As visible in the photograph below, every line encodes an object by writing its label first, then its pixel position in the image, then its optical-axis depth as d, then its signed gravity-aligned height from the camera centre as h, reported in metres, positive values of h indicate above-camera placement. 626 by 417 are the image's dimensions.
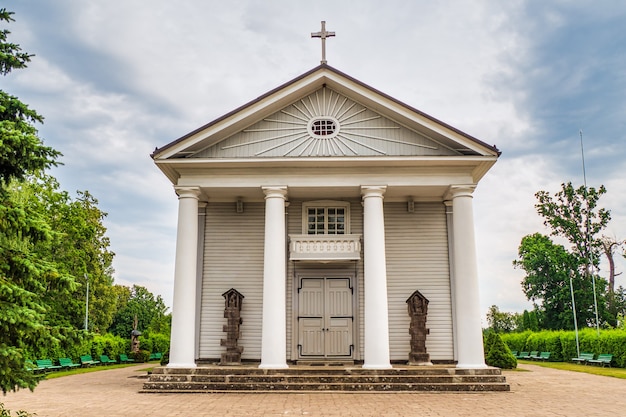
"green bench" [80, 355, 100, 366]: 25.16 -1.71
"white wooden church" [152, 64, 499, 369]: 14.49 +2.86
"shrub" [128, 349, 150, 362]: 31.06 -1.82
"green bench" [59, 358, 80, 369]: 22.75 -1.66
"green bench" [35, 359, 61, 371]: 20.86 -1.58
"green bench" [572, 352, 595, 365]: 26.50 -1.71
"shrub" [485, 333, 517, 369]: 22.22 -1.30
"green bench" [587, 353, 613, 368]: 24.42 -1.64
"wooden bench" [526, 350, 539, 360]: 33.59 -1.98
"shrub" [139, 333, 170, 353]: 34.88 -1.24
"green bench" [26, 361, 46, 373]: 20.33 -1.72
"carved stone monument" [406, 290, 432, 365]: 15.55 -0.15
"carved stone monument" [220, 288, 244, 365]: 15.67 -0.11
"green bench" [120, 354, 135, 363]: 29.88 -1.92
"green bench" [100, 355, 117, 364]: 27.36 -1.80
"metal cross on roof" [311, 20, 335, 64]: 16.30 +8.47
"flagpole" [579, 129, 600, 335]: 43.28 +5.74
